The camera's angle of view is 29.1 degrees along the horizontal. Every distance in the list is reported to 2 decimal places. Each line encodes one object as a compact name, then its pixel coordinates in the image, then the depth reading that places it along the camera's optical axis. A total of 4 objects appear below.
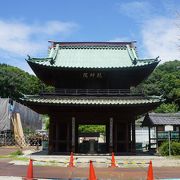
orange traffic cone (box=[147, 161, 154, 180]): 13.94
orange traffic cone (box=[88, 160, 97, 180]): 13.65
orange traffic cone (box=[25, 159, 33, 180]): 15.04
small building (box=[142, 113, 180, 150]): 32.38
